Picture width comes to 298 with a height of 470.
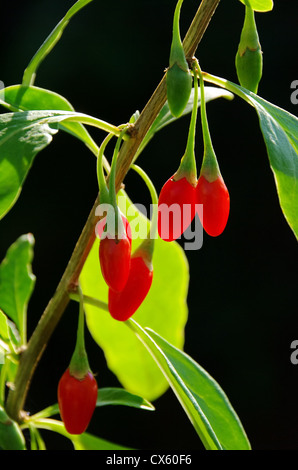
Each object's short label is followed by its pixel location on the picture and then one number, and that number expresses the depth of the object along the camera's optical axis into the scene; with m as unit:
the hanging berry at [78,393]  0.67
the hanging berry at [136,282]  0.65
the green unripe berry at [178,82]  0.63
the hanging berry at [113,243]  0.64
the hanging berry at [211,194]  0.65
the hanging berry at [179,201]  0.65
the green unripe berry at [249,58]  0.66
